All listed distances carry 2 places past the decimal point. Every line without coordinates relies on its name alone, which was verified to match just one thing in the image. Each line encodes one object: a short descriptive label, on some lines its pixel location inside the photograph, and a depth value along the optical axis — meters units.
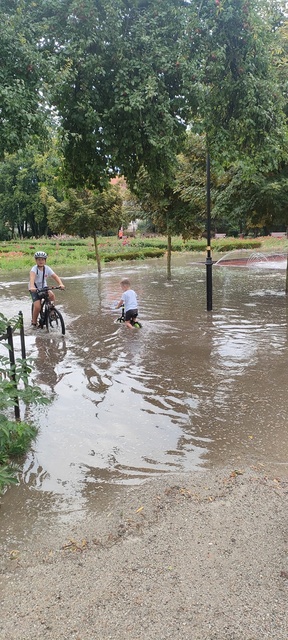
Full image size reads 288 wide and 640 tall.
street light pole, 11.20
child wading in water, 10.71
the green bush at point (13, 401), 3.98
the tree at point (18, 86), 4.98
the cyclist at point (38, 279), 10.33
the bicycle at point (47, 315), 10.61
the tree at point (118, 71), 5.99
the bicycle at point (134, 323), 10.94
